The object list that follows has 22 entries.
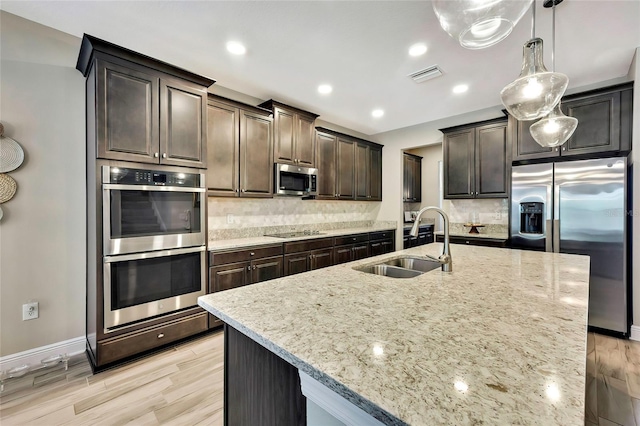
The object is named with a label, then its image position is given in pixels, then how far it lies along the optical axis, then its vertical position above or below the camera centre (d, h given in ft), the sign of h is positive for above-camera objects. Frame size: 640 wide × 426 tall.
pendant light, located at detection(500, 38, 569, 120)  5.09 +2.32
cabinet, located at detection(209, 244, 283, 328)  9.16 -1.94
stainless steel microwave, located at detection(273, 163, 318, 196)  11.96 +1.42
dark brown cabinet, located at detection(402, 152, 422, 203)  18.76 +2.39
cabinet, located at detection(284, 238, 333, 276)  11.24 -1.84
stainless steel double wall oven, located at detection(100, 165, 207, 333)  7.23 -0.85
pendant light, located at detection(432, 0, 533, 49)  3.37 +2.44
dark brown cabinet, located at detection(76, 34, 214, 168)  7.14 +2.91
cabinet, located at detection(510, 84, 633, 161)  9.53 +3.15
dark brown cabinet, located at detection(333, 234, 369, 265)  13.34 -1.80
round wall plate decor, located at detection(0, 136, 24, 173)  6.83 +1.39
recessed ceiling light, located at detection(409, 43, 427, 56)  8.11 +4.81
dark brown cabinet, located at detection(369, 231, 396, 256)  15.42 -1.73
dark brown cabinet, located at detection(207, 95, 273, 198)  10.02 +2.35
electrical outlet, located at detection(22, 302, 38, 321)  7.24 -2.59
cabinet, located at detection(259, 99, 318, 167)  11.98 +3.47
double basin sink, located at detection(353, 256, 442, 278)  6.34 -1.30
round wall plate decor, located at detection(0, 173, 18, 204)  6.82 +0.57
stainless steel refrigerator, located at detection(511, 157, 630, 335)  9.25 -0.30
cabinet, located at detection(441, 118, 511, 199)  12.42 +2.41
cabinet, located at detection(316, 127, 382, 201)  14.49 +2.51
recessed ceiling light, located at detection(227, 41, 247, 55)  8.08 +4.82
